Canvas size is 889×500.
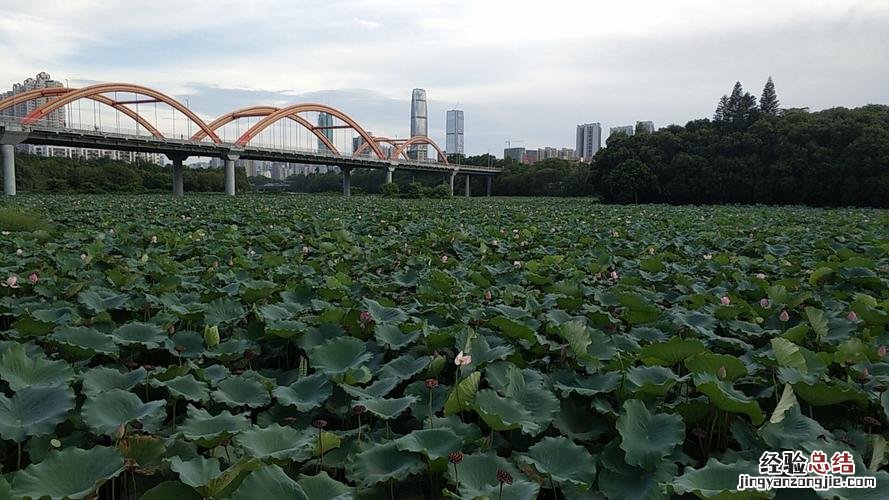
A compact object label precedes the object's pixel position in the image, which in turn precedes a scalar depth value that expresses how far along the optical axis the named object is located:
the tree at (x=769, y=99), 52.75
